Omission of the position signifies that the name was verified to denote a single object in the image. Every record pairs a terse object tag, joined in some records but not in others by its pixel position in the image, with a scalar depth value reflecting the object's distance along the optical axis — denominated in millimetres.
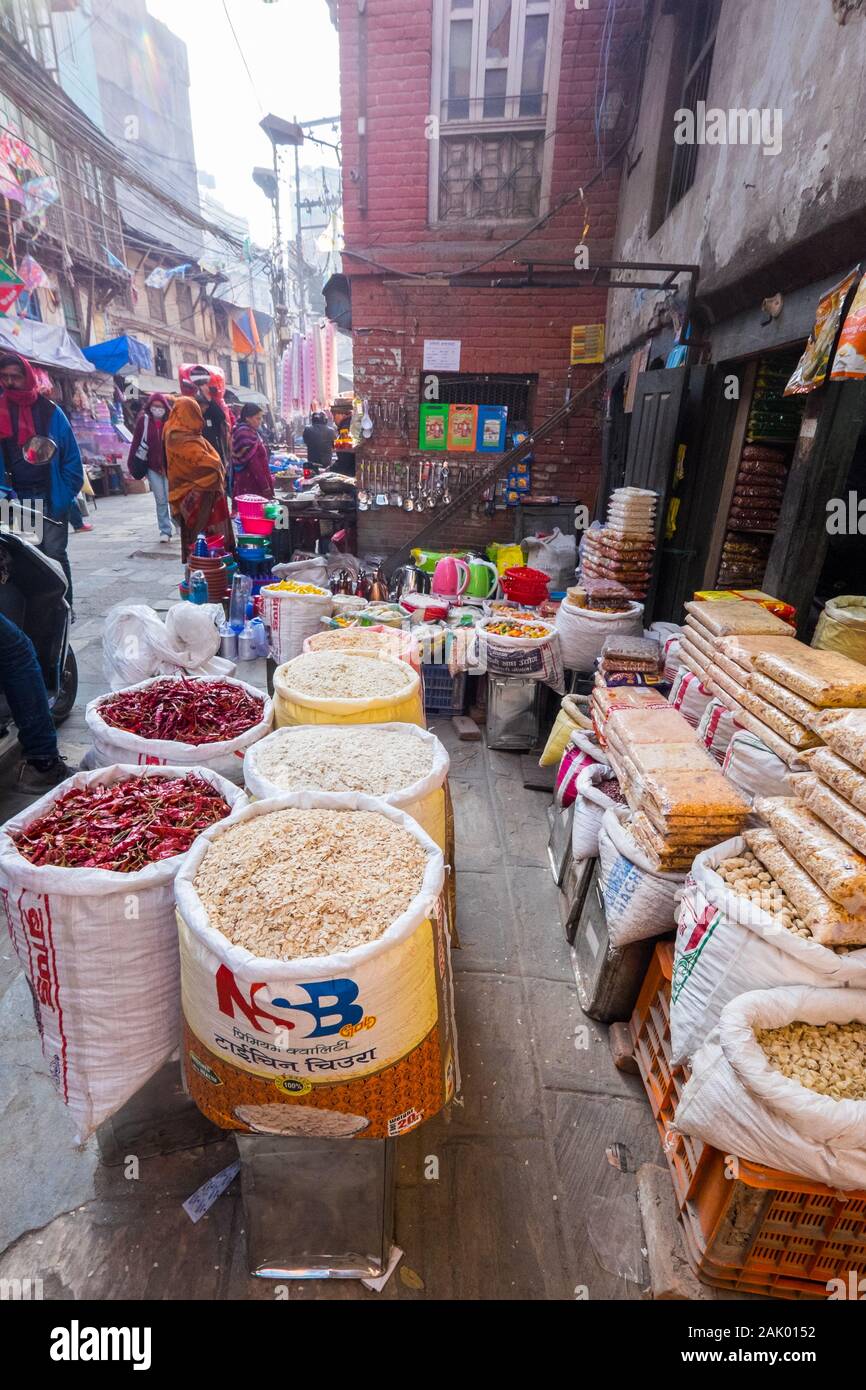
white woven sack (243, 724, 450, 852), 2166
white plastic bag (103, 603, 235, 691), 3574
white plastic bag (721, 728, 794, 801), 2376
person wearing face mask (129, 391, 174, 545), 8547
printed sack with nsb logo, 1481
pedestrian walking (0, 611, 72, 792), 3775
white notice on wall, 7887
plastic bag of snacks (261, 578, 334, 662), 5070
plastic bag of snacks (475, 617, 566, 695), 4727
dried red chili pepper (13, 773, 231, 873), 1906
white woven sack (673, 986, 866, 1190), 1503
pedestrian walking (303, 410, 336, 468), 12266
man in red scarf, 5301
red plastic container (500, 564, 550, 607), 6012
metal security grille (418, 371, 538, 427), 8062
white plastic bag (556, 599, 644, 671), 4715
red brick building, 6980
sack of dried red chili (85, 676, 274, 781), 2592
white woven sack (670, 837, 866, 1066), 1722
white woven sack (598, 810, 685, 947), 2285
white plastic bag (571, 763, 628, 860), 2879
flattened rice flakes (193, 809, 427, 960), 1576
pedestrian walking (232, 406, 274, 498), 8281
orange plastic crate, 1632
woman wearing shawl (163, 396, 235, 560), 7109
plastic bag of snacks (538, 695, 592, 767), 3918
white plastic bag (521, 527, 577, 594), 7121
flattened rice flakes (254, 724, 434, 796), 2244
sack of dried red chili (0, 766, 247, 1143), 1774
